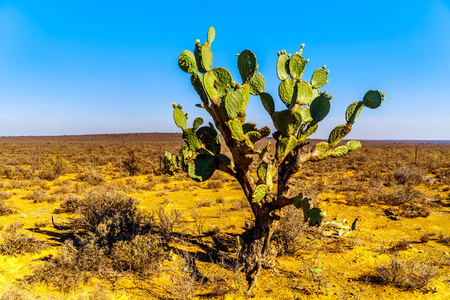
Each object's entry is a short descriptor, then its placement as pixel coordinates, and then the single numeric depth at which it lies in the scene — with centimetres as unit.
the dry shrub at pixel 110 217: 461
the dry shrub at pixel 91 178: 1198
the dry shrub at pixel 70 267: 353
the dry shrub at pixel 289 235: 459
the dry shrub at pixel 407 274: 355
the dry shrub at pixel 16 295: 285
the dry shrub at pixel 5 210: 684
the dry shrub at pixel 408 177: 1090
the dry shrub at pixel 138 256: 394
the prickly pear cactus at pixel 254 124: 324
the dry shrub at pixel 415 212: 697
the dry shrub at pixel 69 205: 722
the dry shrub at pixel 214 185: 1160
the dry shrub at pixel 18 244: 441
